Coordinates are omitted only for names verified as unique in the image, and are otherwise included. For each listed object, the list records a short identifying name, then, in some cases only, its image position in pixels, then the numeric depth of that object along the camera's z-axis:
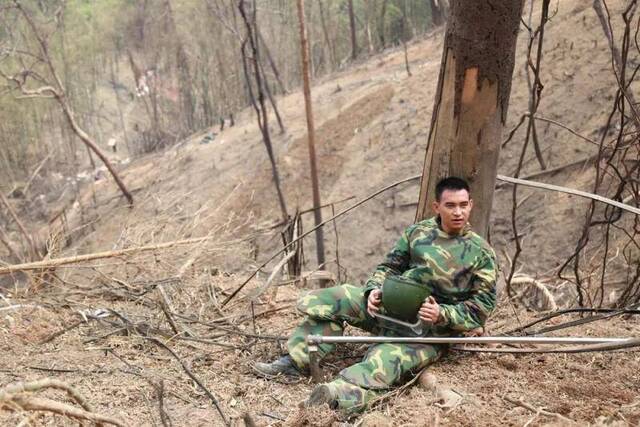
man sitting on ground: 3.35
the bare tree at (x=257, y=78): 10.72
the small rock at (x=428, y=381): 3.34
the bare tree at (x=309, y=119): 9.67
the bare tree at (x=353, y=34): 23.44
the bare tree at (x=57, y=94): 13.98
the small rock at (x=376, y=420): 2.99
